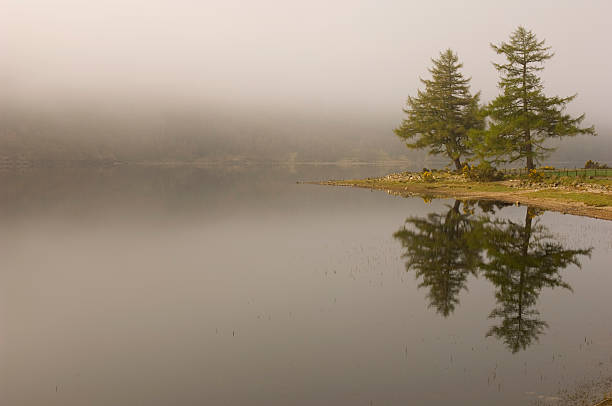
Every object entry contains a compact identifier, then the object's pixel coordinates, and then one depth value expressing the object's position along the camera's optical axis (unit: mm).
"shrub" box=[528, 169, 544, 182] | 57516
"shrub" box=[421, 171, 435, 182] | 72312
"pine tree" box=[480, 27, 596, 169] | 61344
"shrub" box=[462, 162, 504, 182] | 64812
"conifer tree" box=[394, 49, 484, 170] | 75125
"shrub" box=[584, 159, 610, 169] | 67544
